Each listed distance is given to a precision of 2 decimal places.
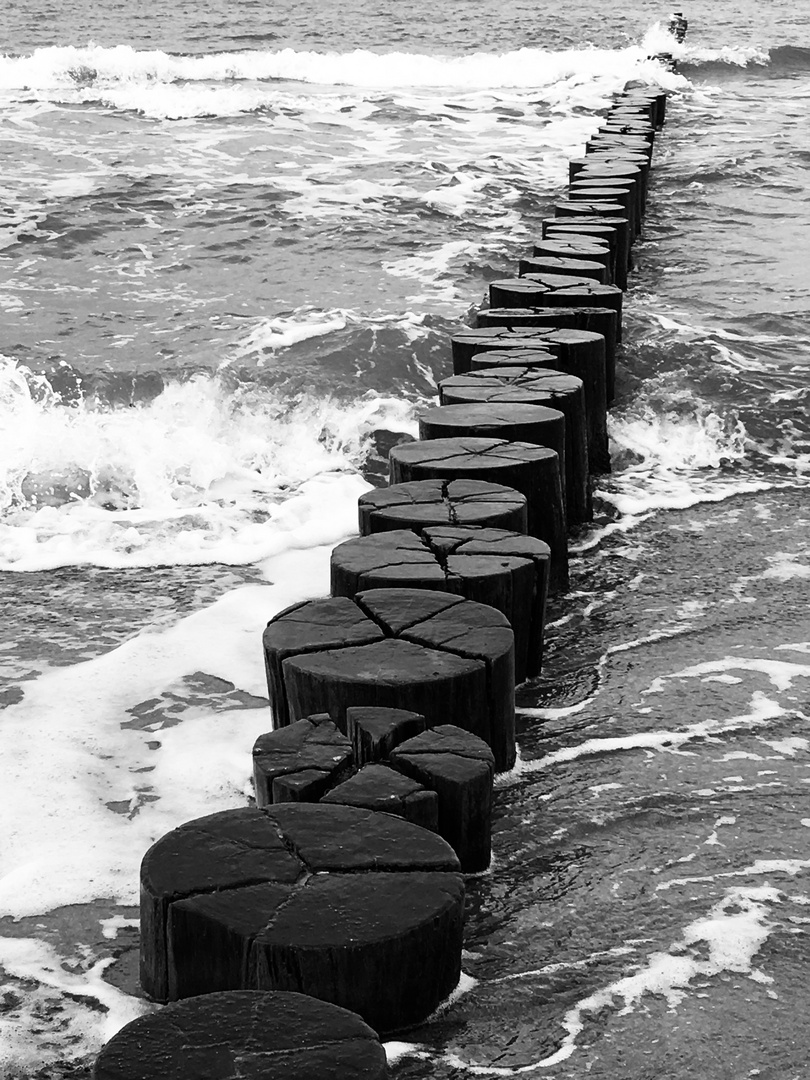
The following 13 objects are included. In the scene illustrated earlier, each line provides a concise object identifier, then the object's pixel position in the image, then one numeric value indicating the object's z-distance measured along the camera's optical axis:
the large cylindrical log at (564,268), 13.86
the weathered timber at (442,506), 7.99
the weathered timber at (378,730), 5.76
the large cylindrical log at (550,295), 12.70
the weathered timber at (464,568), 7.23
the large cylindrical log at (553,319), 11.97
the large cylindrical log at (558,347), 11.30
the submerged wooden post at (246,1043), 3.74
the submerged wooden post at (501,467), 8.81
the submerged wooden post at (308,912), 4.44
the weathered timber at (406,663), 6.12
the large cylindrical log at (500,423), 9.33
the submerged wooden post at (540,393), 9.92
